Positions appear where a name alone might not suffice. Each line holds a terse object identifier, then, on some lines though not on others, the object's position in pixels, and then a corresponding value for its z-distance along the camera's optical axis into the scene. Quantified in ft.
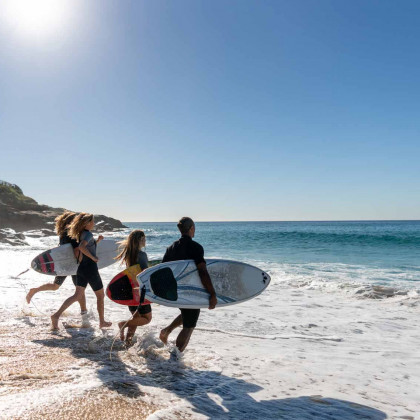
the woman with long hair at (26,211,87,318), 22.24
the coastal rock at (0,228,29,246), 102.43
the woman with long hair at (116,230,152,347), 16.96
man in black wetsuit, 15.31
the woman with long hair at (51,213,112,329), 19.53
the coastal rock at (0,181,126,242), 188.94
